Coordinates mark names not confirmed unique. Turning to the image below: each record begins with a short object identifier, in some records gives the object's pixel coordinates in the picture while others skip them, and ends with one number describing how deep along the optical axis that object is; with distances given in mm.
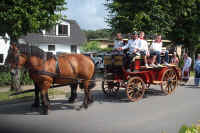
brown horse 6457
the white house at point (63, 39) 32103
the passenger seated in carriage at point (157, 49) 9219
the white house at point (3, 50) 27312
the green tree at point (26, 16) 9250
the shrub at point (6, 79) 13125
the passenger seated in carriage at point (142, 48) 8422
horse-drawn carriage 8352
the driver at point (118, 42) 8843
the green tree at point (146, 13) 15664
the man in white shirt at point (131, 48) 8344
